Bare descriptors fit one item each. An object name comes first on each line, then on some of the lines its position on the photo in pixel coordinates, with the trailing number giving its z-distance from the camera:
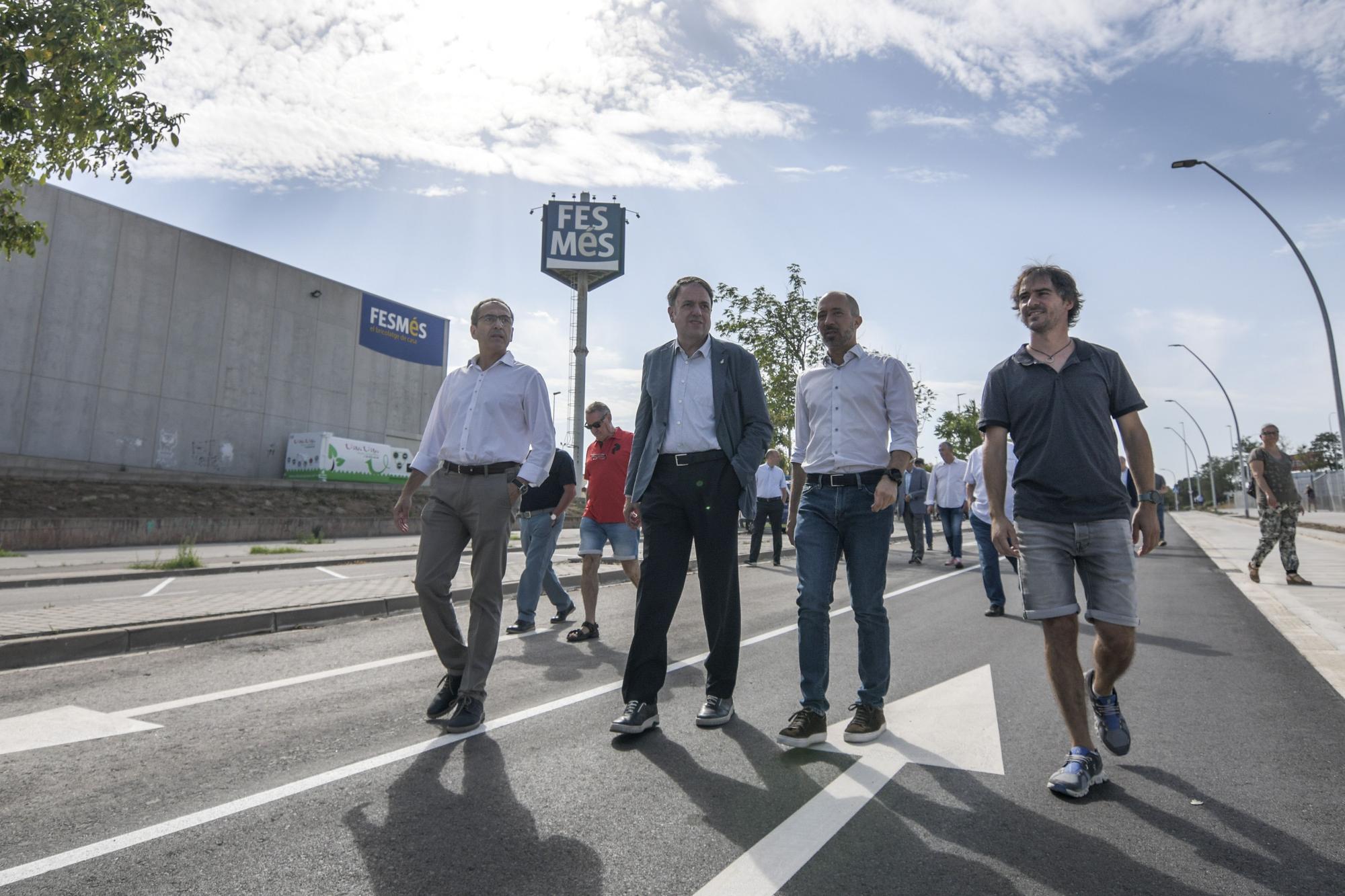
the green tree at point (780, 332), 32.59
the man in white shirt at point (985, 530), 8.12
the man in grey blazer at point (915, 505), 14.24
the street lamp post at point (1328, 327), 16.36
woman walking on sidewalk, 9.97
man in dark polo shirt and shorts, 3.26
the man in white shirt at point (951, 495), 12.91
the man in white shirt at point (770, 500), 14.72
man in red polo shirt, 7.34
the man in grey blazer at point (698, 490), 4.07
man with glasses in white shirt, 4.30
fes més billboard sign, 56.31
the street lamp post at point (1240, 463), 38.03
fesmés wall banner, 49.34
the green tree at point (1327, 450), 94.17
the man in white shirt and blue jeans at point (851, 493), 3.91
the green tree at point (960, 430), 58.00
